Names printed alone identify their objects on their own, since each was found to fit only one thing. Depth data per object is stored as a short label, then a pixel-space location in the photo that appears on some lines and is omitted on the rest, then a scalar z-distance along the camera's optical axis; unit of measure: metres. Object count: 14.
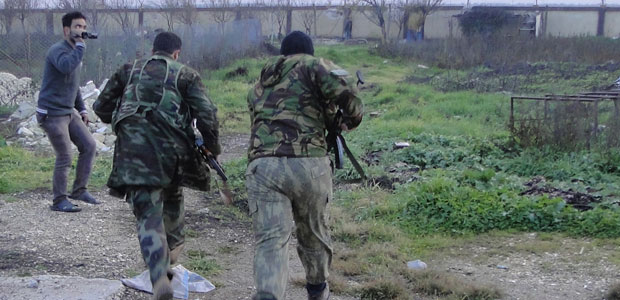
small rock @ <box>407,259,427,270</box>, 5.45
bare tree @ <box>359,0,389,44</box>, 34.21
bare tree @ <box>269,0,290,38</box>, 35.00
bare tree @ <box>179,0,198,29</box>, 27.23
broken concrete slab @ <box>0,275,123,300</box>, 4.39
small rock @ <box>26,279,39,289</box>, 4.52
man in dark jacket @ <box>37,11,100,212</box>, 6.14
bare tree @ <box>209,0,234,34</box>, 33.28
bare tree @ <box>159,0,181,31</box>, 27.54
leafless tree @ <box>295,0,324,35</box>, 36.09
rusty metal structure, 8.52
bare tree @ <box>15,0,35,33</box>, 21.16
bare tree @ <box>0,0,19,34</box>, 20.70
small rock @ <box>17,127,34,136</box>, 11.36
